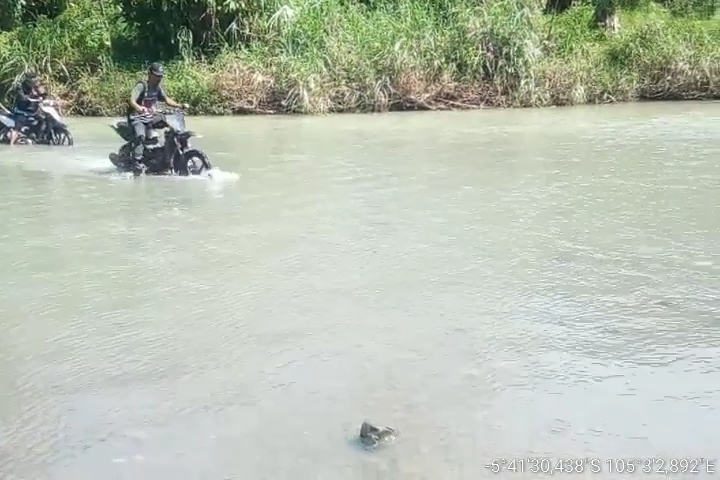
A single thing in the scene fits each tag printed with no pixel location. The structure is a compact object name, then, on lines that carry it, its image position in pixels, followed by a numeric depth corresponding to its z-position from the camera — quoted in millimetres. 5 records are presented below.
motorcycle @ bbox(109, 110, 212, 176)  11258
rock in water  4434
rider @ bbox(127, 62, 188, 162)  11266
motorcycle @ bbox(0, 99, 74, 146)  14375
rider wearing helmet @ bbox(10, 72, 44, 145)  14438
